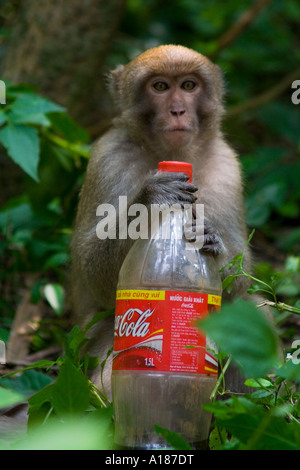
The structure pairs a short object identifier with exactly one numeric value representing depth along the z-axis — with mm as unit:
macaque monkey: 3609
